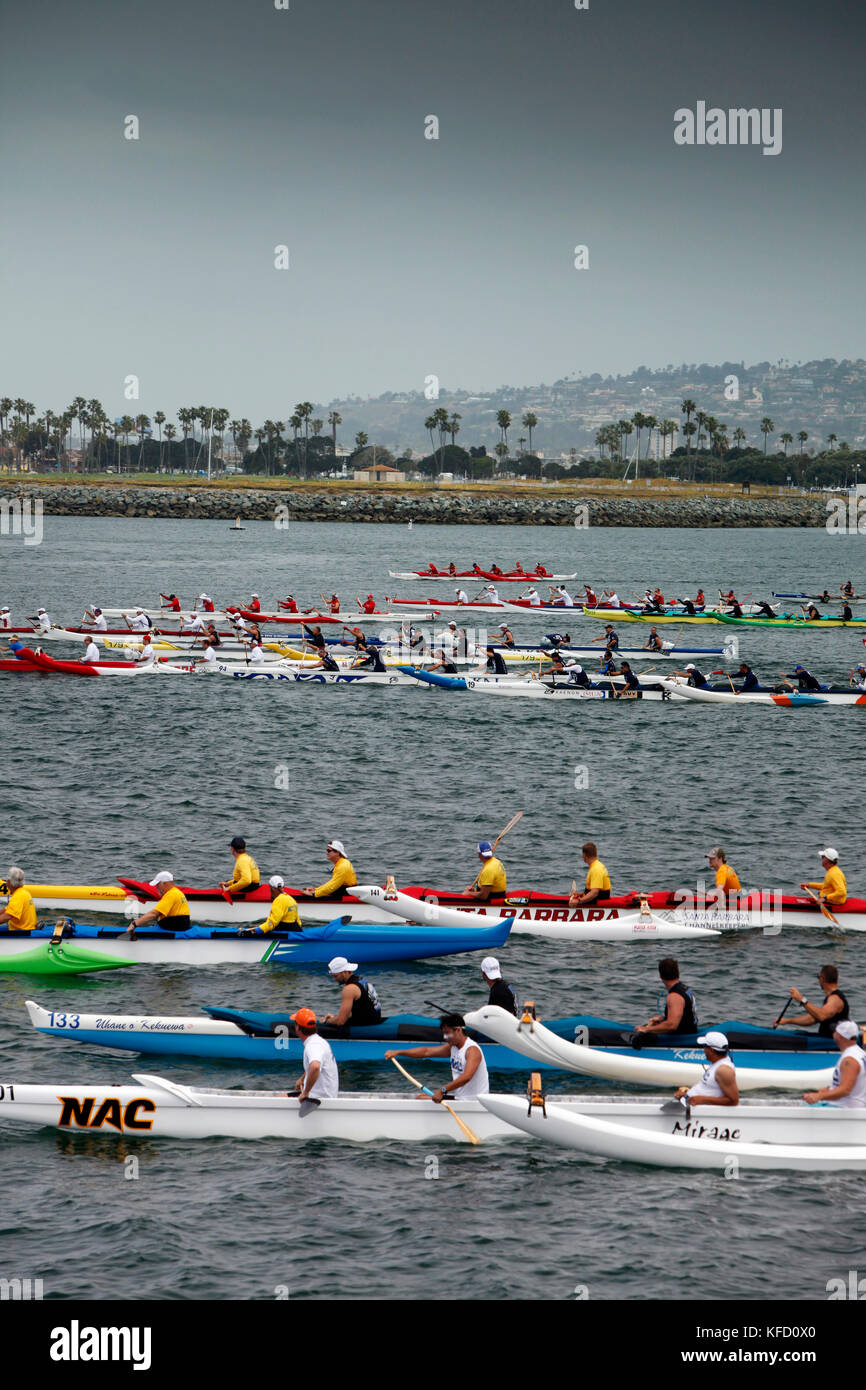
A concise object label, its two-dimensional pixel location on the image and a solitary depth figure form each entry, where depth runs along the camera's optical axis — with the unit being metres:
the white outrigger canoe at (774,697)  52.50
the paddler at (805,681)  52.06
